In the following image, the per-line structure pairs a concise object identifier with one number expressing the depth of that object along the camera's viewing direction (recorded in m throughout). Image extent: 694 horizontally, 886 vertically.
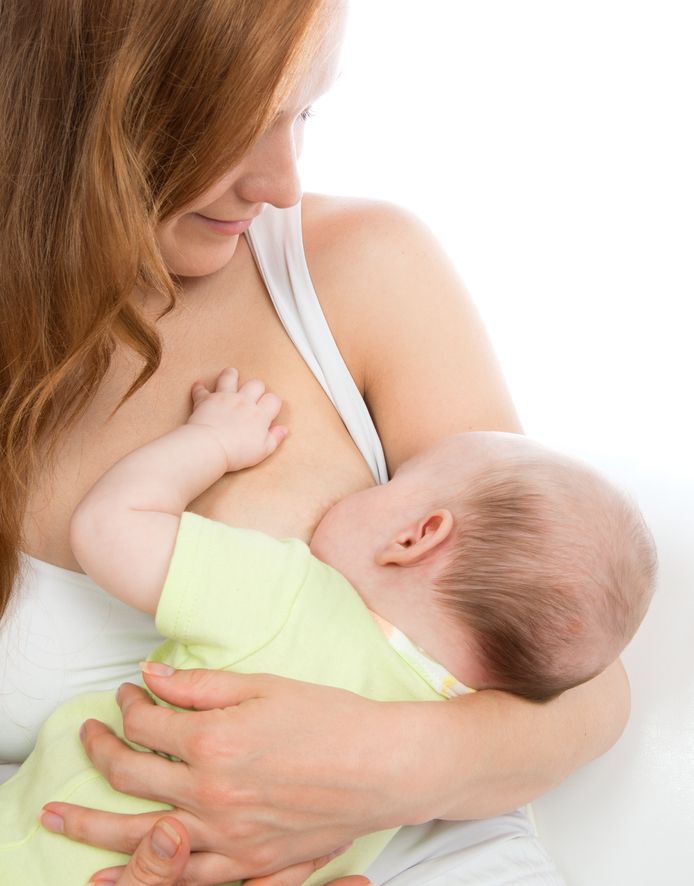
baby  1.21
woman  1.17
